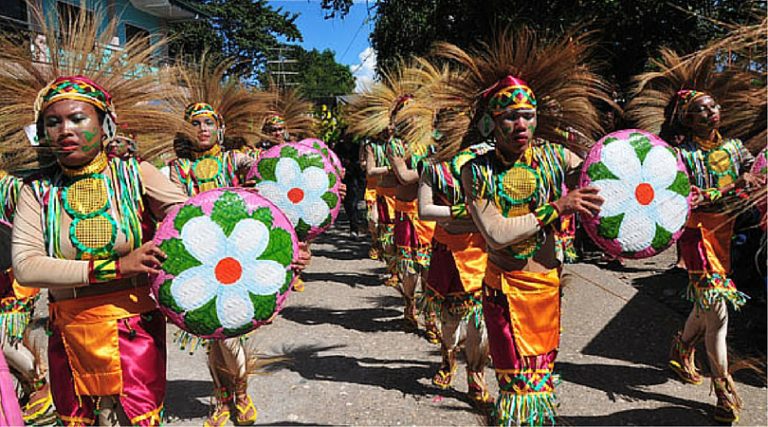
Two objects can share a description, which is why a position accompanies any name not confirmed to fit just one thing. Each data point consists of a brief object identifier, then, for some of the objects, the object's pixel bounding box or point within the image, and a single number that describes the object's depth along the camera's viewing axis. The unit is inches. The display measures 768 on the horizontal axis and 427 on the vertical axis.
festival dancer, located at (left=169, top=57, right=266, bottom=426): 136.4
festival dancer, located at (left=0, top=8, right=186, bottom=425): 89.8
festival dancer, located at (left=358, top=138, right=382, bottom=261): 334.0
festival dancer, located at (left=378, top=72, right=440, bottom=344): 193.0
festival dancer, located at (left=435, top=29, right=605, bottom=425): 105.8
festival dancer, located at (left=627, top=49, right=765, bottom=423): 131.9
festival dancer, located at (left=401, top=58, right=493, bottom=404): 127.9
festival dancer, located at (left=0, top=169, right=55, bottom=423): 142.6
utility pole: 341.4
